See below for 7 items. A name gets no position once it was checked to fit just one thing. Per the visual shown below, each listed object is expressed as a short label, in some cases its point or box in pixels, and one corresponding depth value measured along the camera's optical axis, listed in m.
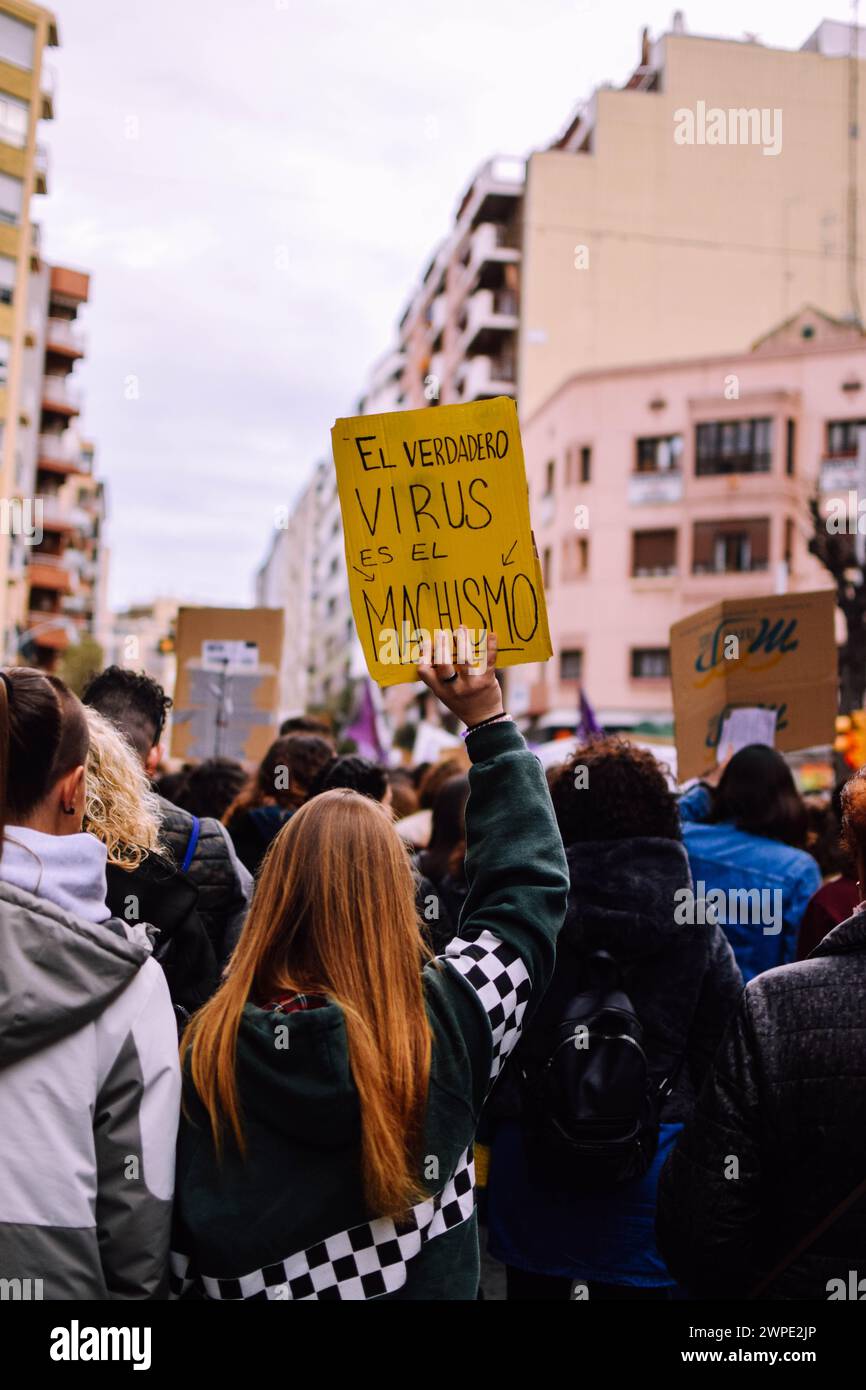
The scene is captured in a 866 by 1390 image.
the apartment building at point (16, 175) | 47.34
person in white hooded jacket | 2.29
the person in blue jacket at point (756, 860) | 4.90
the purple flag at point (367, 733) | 14.47
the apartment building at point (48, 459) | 53.91
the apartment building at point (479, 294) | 51.19
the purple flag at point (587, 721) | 10.78
